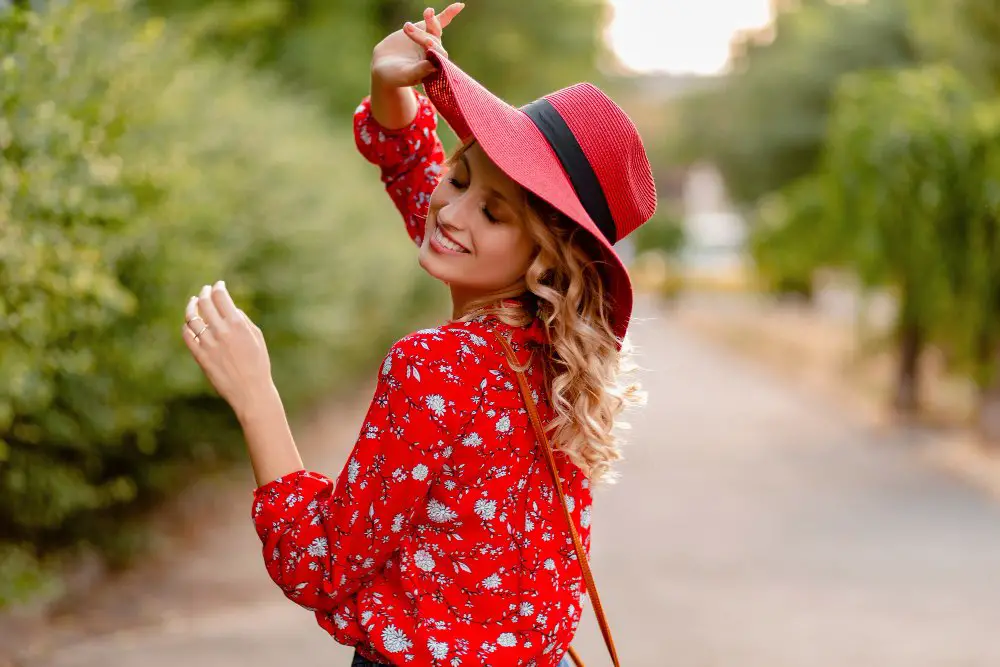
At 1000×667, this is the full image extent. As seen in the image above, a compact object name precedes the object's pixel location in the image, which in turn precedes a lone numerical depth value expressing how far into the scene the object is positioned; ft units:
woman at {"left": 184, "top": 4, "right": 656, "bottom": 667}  8.06
